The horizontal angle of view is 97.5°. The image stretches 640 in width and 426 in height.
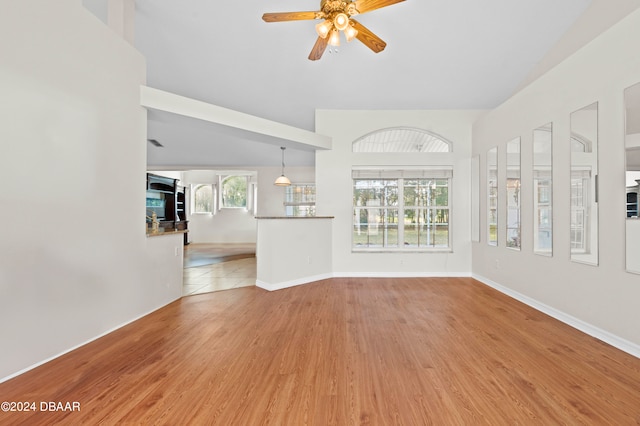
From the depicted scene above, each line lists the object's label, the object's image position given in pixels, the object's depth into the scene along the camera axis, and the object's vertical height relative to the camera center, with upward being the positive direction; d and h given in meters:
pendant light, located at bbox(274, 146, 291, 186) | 7.48 +0.86
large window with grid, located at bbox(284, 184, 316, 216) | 9.62 +0.48
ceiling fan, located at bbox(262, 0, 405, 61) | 2.39 +1.75
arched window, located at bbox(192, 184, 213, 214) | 11.13 +0.59
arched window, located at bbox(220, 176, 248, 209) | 11.08 +0.83
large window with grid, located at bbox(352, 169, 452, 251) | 5.29 +0.07
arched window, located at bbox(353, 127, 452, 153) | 5.31 +1.38
